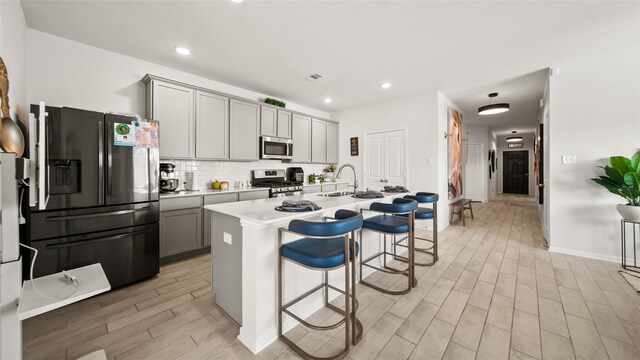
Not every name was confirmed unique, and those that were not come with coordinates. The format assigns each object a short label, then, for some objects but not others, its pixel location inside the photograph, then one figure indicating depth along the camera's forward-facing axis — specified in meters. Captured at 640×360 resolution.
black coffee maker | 5.16
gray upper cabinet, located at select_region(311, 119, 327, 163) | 5.51
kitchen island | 1.67
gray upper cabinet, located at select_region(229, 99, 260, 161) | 4.00
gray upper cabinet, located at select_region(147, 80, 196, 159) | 3.18
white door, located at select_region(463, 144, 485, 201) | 8.50
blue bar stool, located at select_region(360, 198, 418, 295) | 2.29
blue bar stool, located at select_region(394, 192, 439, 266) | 2.92
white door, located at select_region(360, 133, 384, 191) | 5.42
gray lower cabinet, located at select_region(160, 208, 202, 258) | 3.04
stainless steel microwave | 4.43
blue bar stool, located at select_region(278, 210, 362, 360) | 1.49
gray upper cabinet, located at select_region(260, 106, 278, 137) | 4.44
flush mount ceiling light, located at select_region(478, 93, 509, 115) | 4.84
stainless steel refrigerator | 2.18
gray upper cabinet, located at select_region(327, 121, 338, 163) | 5.94
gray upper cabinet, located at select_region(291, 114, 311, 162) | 5.08
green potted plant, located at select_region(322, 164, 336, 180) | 6.25
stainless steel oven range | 4.36
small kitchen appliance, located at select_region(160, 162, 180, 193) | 3.25
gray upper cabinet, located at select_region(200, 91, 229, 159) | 3.60
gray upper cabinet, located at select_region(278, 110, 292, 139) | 4.76
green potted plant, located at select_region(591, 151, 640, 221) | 2.72
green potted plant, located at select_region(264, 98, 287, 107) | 4.62
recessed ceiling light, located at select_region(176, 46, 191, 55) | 3.02
